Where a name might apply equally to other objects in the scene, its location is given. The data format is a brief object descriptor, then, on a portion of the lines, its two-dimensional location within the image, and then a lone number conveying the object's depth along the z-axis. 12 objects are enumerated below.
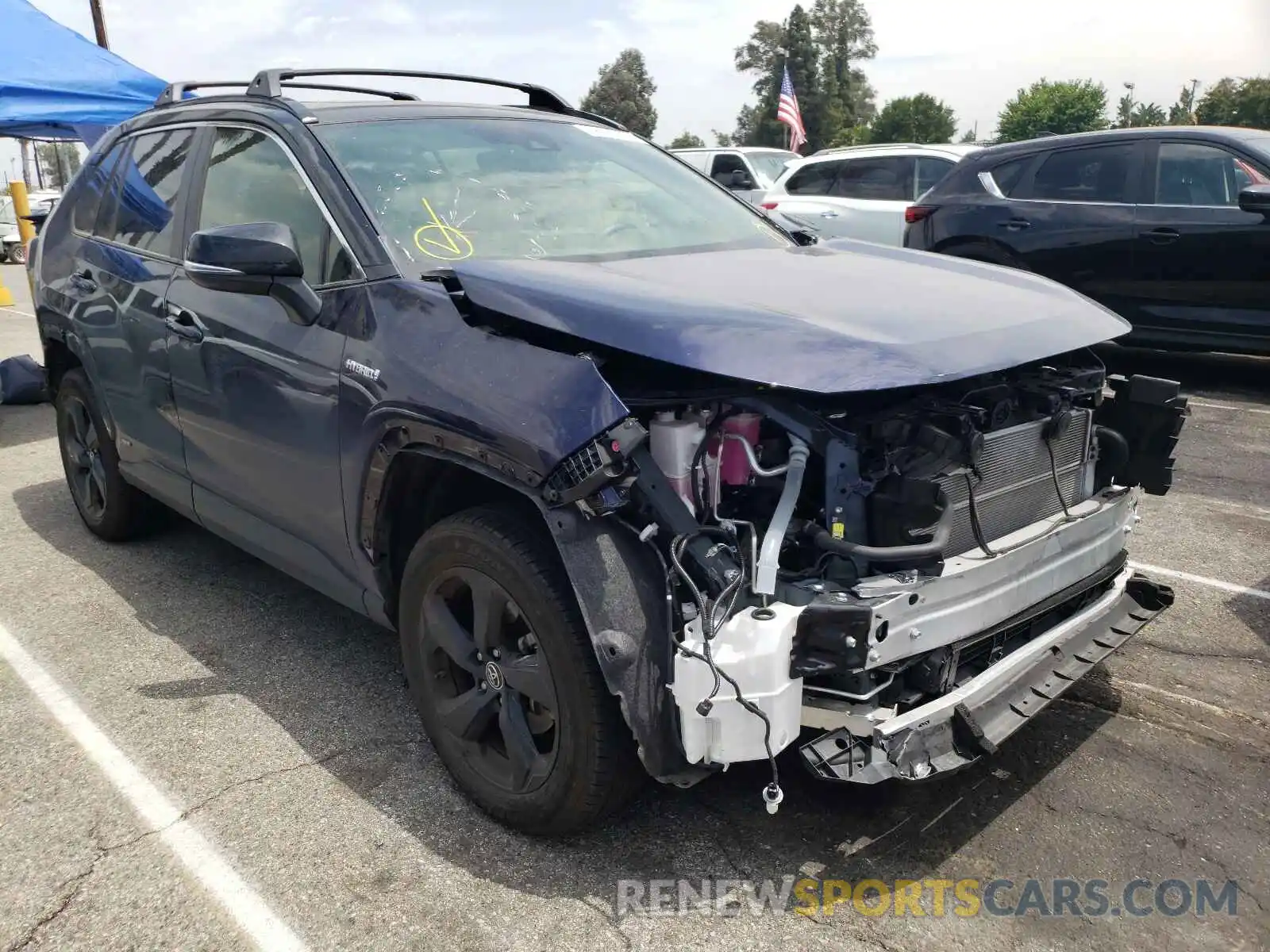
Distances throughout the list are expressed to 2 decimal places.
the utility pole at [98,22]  21.52
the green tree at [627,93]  80.31
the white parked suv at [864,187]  10.66
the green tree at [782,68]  78.12
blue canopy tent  8.77
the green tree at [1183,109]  65.31
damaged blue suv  2.35
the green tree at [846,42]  84.19
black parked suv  7.21
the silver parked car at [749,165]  14.21
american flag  23.88
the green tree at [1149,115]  72.19
